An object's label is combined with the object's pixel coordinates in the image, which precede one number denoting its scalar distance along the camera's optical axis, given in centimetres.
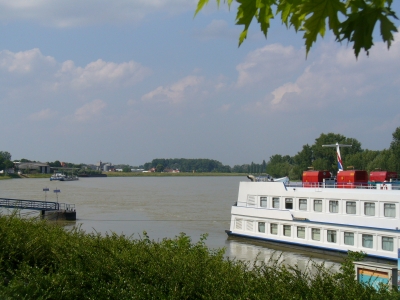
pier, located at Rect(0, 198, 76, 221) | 3959
